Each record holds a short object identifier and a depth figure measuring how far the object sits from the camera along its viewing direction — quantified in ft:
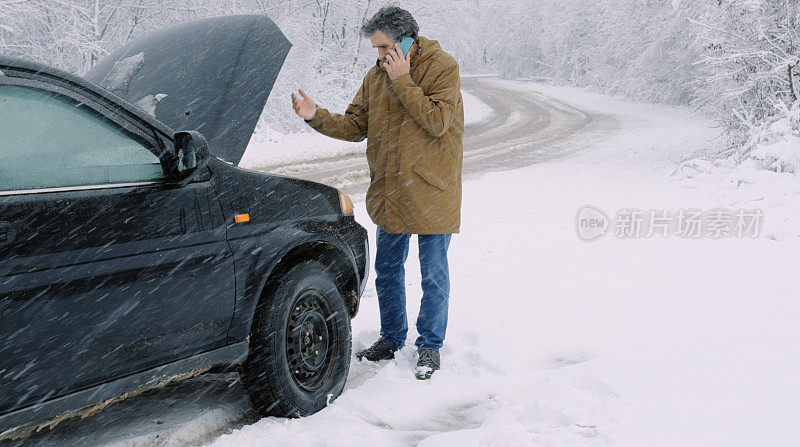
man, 11.80
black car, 7.39
